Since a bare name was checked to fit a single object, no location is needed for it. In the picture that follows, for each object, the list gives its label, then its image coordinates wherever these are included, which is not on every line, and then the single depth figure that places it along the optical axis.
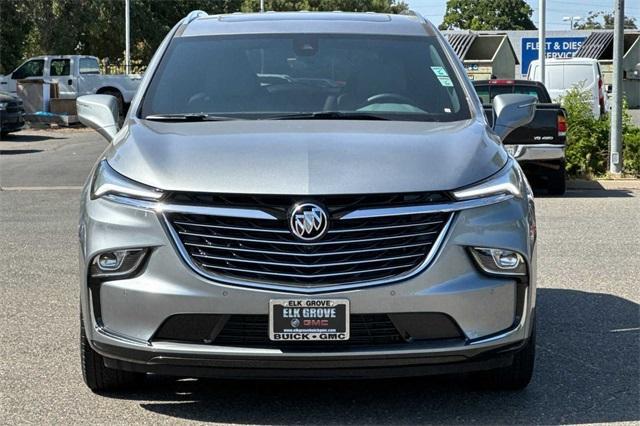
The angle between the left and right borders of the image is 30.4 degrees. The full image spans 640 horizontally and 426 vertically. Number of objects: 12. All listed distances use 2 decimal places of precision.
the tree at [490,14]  132.00
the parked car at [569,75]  27.04
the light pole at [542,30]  22.16
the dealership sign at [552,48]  31.85
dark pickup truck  14.42
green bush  16.97
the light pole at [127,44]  43.34
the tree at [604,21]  124.82
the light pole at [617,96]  16.64
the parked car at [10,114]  27.92
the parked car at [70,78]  35.84
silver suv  4.72
